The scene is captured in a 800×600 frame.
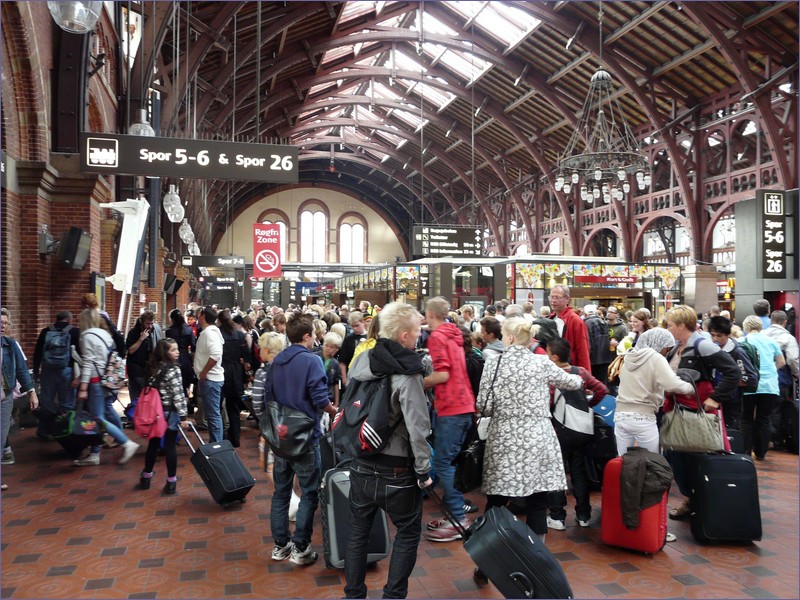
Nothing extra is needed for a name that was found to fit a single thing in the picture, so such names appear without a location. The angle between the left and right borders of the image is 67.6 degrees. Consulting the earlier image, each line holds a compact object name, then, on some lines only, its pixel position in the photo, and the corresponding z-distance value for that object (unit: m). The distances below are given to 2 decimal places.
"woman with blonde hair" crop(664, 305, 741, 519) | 3.78
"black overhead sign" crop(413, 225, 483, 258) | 16.64
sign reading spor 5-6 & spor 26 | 5.82
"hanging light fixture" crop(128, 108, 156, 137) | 7.25
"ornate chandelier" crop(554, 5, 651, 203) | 11.07
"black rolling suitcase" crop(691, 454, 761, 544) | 3.73
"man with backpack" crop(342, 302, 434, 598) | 2.62
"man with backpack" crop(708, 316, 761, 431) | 4.46
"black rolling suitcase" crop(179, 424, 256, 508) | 4.40
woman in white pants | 3.66
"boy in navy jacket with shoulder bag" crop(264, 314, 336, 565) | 3.45
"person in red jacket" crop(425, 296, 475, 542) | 3.72
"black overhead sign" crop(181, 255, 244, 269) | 19.66
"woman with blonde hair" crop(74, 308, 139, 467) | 5.36
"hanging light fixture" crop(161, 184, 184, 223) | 10.05
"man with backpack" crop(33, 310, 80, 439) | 5.42
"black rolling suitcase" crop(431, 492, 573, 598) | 2.65
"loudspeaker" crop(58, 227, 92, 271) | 7.36
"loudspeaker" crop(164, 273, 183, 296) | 15.12
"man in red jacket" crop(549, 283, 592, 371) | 4.72
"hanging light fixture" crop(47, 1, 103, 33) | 3.56
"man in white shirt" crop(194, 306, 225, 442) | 5.51
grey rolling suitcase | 3.35
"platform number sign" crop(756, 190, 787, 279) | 10.63
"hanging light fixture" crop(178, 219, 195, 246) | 15.20
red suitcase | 3.57
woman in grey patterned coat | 3.23
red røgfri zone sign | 11.73
